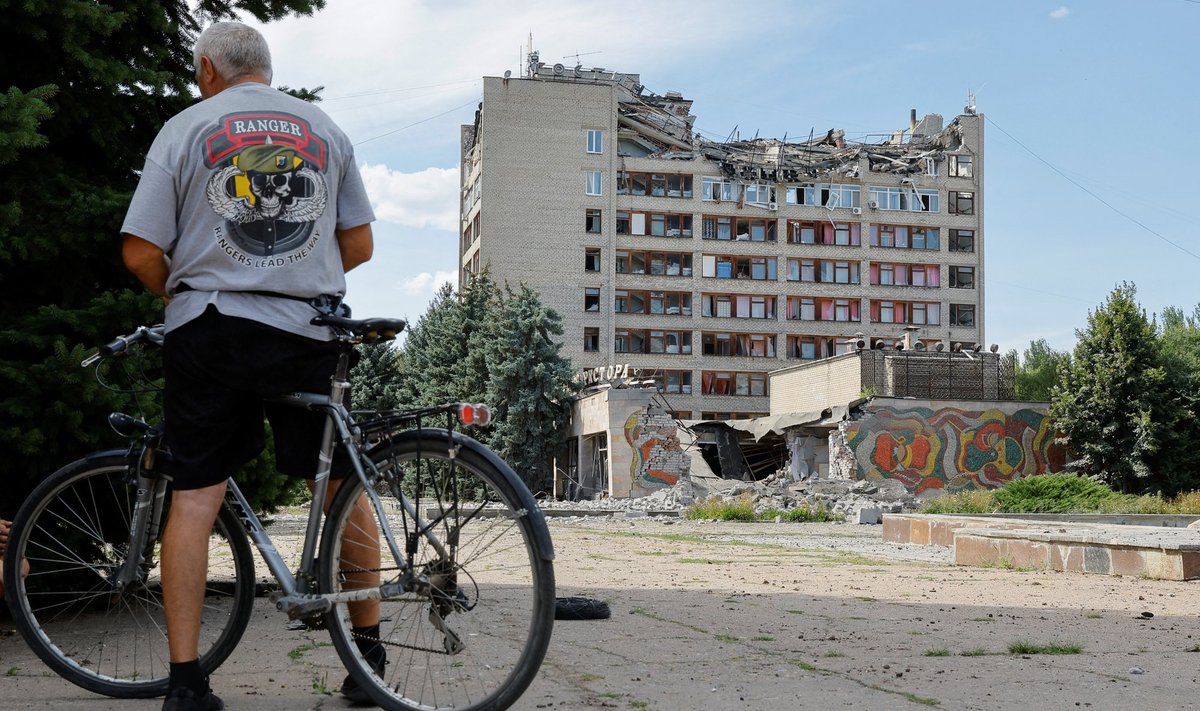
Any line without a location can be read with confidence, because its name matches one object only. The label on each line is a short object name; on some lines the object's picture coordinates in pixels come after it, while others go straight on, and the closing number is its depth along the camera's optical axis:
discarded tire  5.75
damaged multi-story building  74.25
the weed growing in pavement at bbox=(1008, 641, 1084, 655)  4.77
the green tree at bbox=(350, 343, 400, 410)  55.22
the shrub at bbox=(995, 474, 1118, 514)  25.33
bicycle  3.24
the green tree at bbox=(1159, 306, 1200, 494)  44.91
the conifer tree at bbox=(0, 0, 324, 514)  4.89
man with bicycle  3.41
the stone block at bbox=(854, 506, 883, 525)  27.61
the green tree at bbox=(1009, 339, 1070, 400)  76.49
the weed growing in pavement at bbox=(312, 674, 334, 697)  3.74
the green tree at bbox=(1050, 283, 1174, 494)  45.06
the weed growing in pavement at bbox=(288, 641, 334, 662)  4.48
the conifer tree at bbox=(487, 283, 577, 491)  50.03
